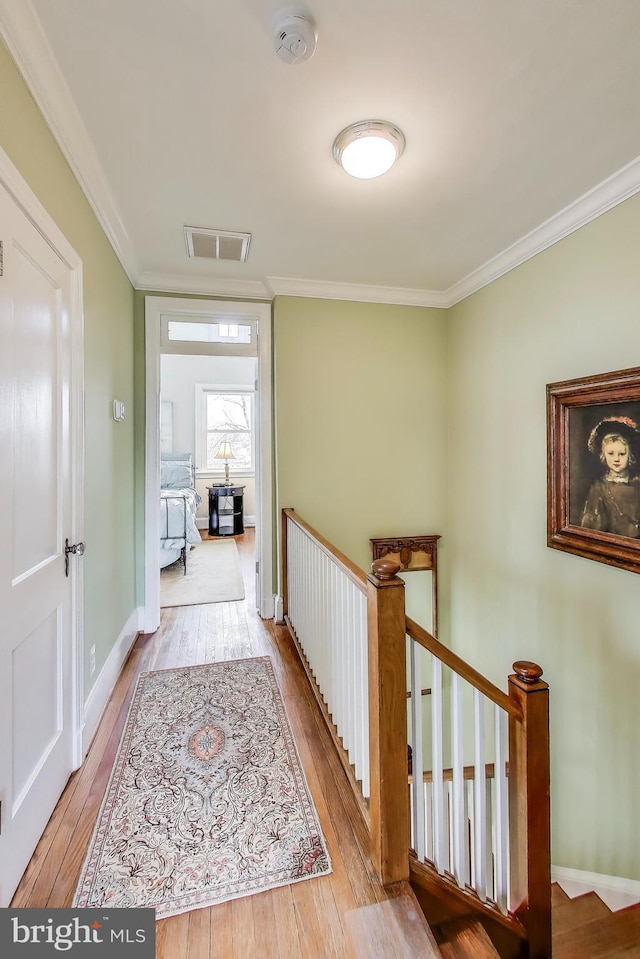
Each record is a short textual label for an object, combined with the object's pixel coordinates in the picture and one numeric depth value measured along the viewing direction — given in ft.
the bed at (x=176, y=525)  14.24
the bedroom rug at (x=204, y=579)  12.13
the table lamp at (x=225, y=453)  21.47
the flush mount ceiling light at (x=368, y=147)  5.22
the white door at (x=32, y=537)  3.80
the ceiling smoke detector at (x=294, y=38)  3.85
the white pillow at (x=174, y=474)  19.57
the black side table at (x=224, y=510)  20.18
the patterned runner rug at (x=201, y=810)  4.02
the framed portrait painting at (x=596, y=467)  6.29
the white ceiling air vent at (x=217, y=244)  7.75
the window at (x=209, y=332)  14.90
